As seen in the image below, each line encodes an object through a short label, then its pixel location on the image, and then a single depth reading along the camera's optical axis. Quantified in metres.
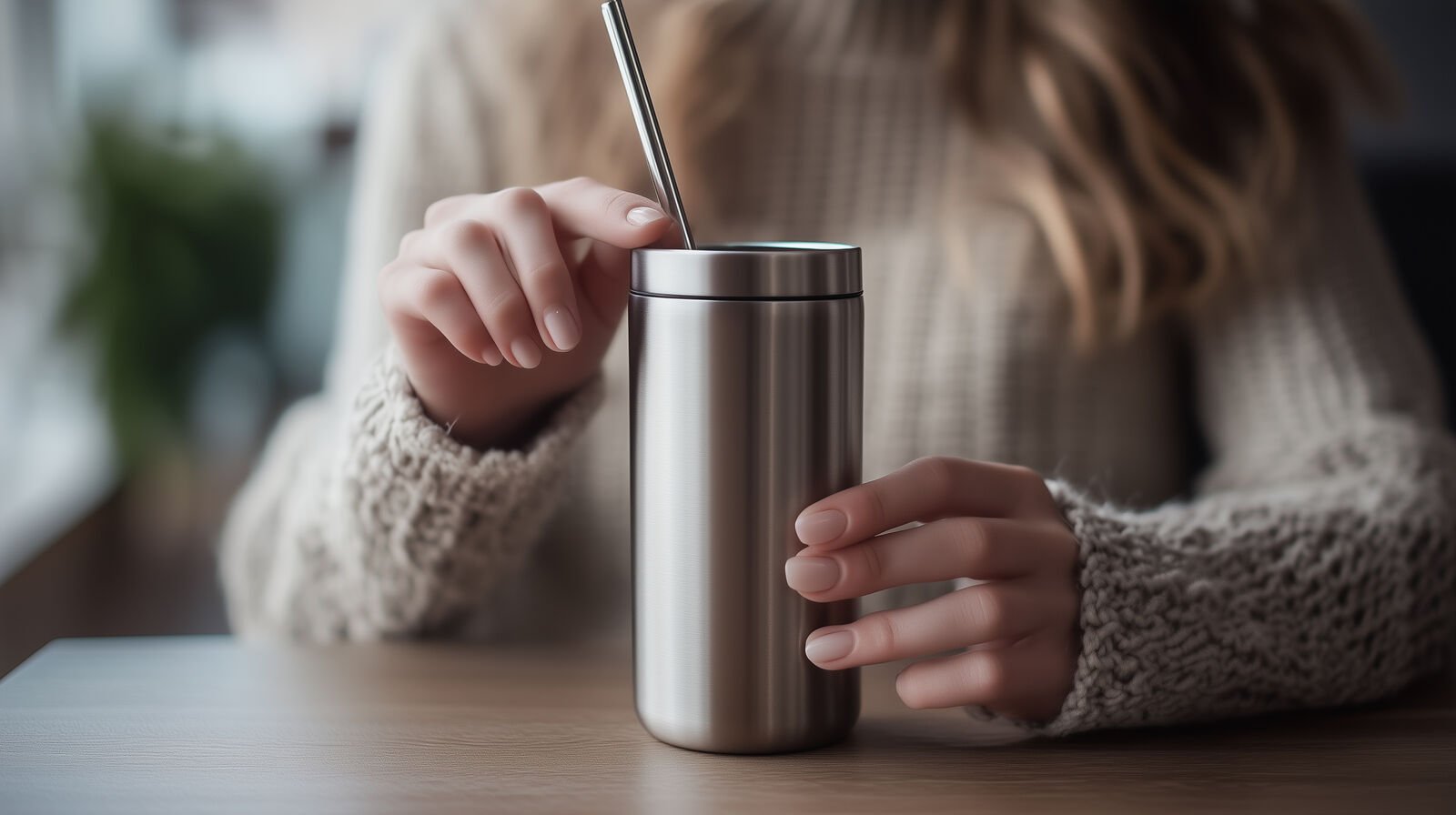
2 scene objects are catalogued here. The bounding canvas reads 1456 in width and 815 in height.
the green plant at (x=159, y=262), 1.90
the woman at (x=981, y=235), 0.77
